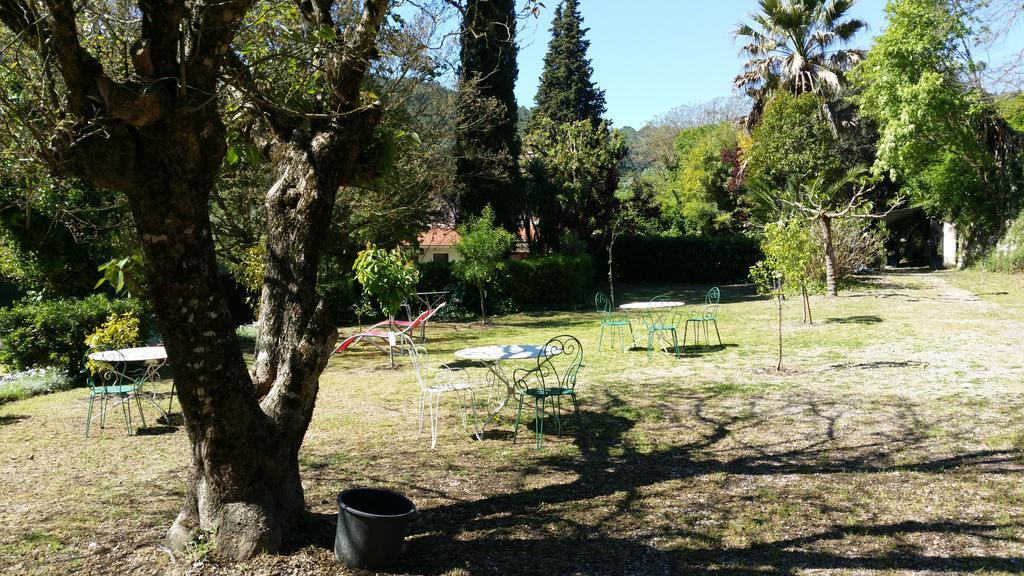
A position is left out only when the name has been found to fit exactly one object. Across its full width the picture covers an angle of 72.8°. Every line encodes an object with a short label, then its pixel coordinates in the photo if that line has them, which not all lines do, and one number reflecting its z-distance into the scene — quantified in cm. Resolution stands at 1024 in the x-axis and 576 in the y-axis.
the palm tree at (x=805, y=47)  2833
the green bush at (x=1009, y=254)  2206
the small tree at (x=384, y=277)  980
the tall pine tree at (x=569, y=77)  3130
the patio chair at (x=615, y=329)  1154
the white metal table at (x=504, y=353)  629
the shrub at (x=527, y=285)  1852
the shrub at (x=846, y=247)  1886
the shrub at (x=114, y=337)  791
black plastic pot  362
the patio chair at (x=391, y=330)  1079
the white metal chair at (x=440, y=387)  619
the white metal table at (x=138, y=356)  723
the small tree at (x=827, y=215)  1647
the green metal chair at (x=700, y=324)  1197
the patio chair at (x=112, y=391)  709
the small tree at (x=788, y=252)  1124
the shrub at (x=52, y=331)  1005
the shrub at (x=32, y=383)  976
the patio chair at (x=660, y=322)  1051
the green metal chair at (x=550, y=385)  620
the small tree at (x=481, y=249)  1639
